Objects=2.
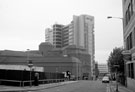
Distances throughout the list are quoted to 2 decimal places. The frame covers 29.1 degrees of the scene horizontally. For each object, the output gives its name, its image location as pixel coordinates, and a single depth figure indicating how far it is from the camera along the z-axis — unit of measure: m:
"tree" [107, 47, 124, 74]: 51.81
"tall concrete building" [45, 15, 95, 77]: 191.38
